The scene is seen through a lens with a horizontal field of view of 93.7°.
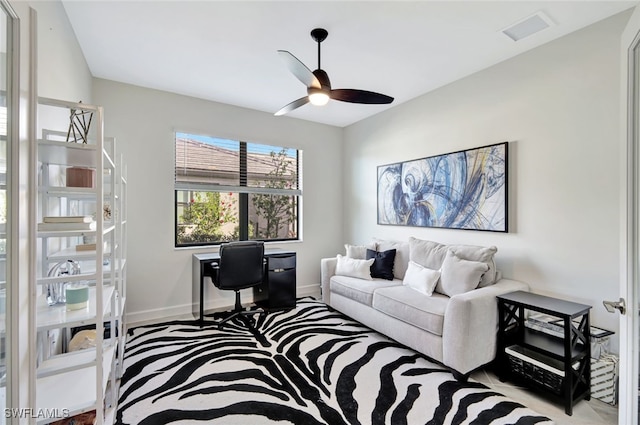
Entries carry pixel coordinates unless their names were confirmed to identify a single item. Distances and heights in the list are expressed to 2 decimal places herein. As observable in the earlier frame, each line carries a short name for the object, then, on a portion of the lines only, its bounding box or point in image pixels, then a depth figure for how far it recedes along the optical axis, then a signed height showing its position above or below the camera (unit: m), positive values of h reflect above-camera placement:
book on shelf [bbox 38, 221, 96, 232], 1.28 -0.07
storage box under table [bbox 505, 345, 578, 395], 2.01 -1.09
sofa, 2.23 -0.77
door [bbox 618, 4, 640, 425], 1.25 -0.08
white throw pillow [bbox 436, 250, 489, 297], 2.57 -0.55
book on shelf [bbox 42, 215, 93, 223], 1.30 -0.04
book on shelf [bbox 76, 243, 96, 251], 1.74 -0.21
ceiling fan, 2.11 +0.96
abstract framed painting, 2.86 +0.24
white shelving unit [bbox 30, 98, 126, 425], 1.30 -0.40
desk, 3.72 -0.90
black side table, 1.95 -0.98
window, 3.80 +0.28
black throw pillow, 3.49 -0.62
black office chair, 3.20 -0.62
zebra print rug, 1.86 -1.26
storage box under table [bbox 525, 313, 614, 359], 2.09 -0.90
